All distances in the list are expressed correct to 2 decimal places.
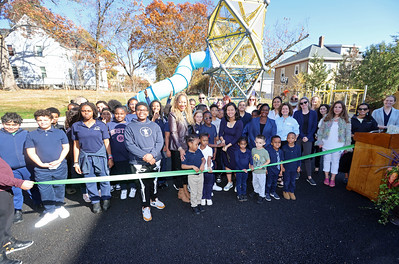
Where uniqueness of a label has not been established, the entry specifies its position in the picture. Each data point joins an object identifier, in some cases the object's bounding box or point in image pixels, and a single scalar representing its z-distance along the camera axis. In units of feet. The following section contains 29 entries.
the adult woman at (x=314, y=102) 17.38
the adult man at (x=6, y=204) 7.00
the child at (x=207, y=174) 11.36
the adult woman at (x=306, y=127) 15.02
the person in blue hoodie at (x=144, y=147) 10.18
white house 89.76
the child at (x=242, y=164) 12.31
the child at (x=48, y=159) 9.46
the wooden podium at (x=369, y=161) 11.00
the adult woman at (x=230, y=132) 13.12
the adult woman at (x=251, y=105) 17.07
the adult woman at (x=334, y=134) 13.73
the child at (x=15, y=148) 9.64
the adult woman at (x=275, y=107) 15.14
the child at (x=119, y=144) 12.50
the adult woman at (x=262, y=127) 13.38
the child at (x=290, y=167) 12.38
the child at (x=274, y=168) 12.17
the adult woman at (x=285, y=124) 13.98
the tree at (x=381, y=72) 56.13
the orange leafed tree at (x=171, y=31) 84.23
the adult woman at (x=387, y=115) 14.11
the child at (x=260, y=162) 11.90
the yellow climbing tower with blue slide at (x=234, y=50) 29.99
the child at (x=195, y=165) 10.75
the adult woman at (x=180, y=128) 12.08
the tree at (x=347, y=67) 75.20
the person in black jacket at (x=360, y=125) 13.98
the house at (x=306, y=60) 92.18
